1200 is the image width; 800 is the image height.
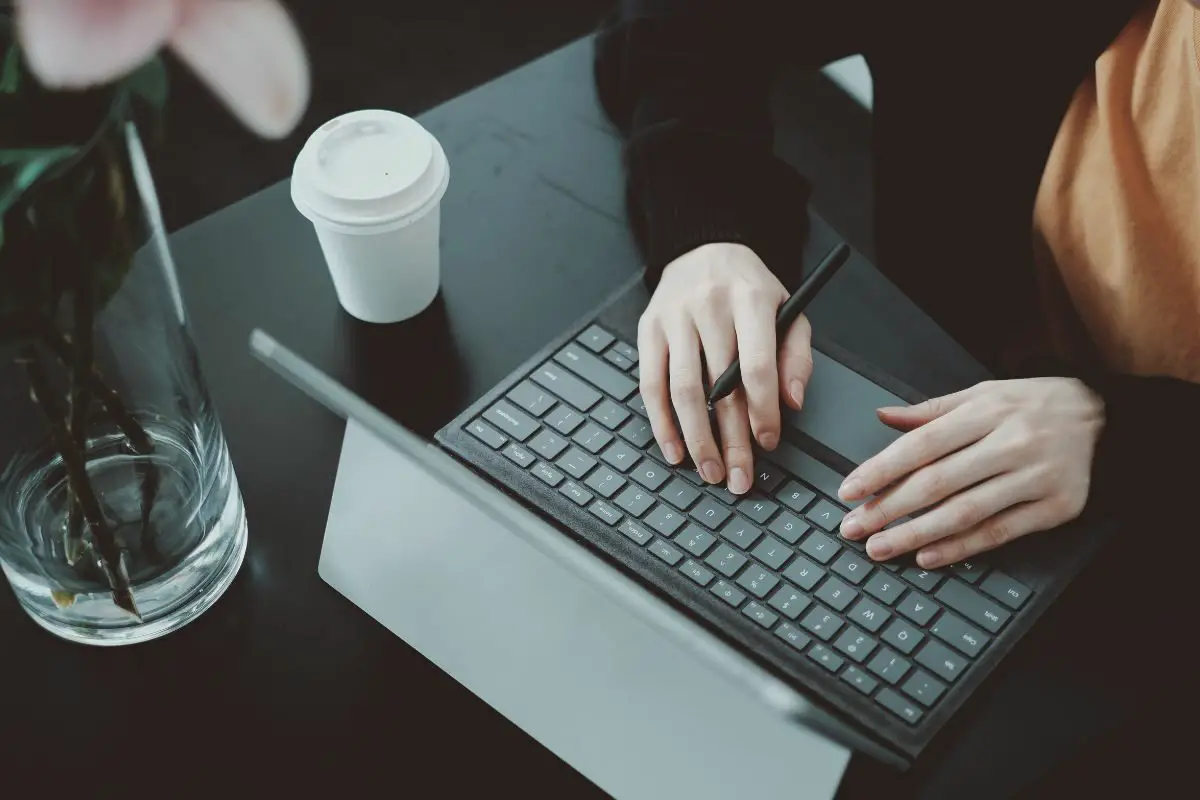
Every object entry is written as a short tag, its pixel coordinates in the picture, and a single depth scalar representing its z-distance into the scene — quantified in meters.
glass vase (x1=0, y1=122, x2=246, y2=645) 0.42
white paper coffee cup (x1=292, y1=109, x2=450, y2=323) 0.67
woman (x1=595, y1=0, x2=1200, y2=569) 0.67
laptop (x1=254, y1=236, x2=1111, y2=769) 0.56
